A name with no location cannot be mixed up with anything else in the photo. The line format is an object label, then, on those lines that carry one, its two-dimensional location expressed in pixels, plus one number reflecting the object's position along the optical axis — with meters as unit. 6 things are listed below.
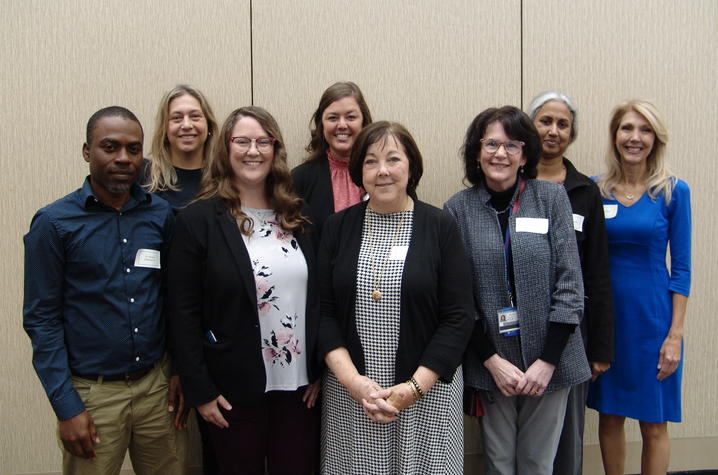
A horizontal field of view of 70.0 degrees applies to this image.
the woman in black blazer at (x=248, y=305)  1.85
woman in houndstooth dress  1.83
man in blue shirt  1.79
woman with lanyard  1.98
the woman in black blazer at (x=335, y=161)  2.39
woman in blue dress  2.37
